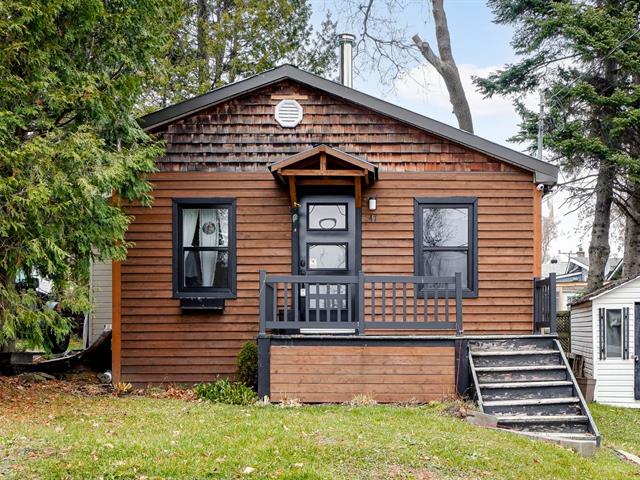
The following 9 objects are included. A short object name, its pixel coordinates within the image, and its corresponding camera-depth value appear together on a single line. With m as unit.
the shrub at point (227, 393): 8.25
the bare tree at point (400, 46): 20.33
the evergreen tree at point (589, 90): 17.25
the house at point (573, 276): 32.19
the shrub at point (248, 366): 9.03
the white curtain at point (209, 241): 9.82
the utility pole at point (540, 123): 14.62
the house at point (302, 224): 9.70
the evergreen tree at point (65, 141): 7.48
